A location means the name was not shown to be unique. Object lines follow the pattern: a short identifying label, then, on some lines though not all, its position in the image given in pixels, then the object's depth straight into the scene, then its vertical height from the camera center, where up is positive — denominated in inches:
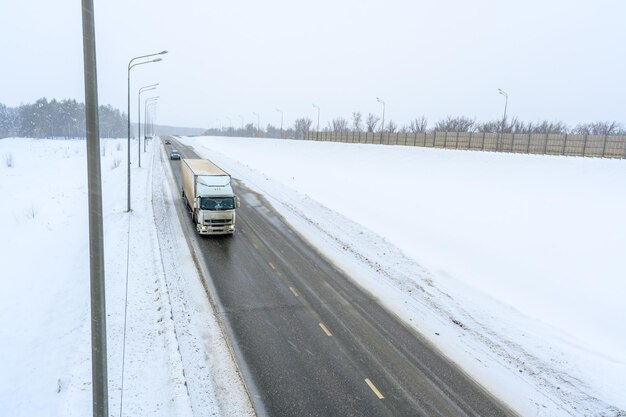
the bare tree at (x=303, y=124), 7077.3 +398.2
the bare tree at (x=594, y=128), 4163.9 +364.6
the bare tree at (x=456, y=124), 4496.3 +357.0
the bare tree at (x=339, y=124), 6672.2 +406.3
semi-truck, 808.9 -128.8
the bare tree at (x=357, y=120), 5787.4 +419.3
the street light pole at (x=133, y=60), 961.9 +198.1
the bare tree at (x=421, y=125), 5176.2 +356.4
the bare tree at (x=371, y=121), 5034.9 +380.2
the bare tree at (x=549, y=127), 4087.1 +339.6
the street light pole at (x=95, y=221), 214.4 -48.5
